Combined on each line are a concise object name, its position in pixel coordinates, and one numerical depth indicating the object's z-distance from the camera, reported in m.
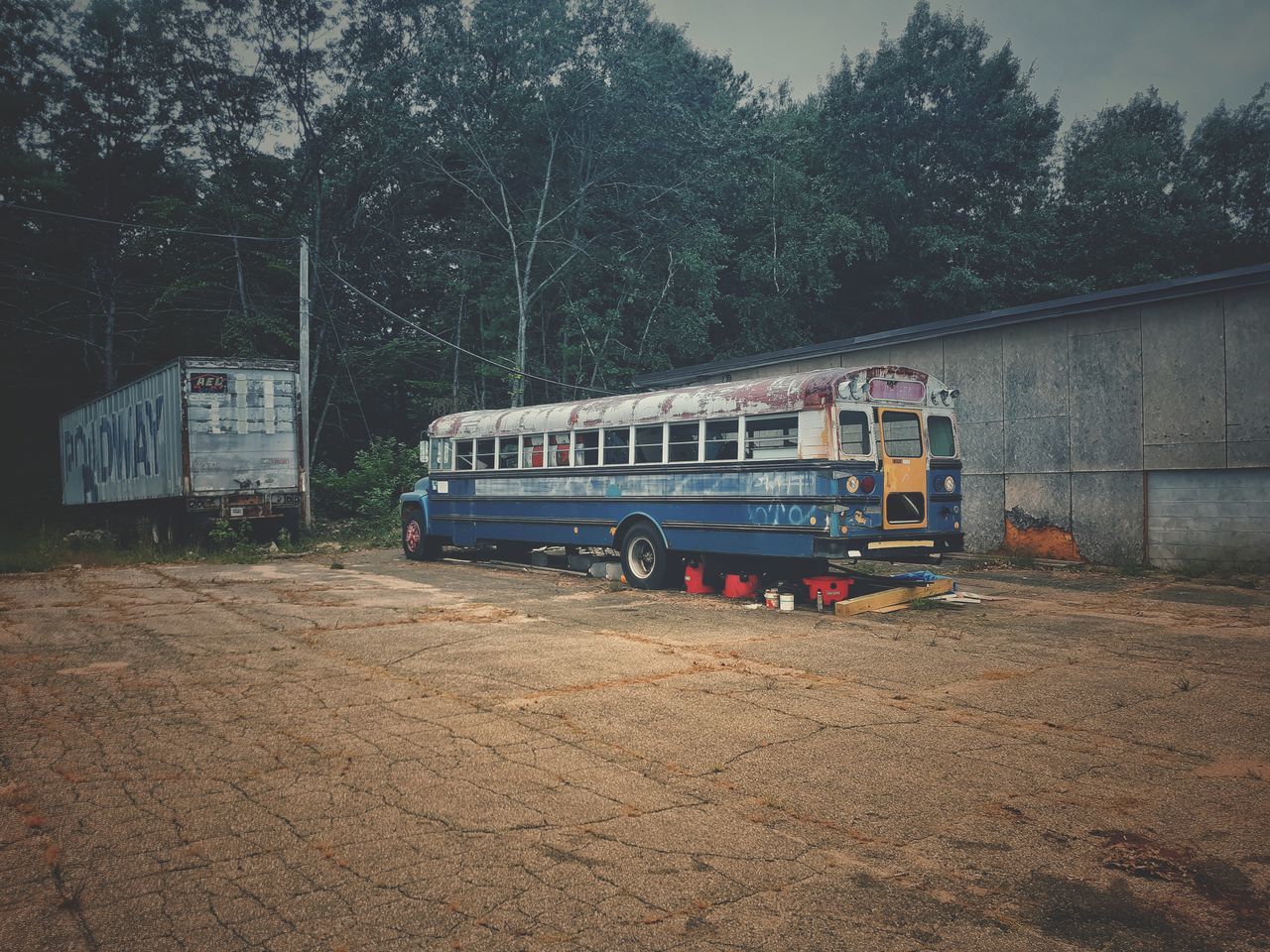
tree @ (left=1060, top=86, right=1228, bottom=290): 32.47
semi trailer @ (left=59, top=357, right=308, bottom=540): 17.84
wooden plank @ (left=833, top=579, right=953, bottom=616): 10.67
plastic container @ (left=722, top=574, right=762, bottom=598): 12.20
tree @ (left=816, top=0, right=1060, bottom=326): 34.03
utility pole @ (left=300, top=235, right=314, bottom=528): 22.53
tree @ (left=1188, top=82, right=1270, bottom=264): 36.72
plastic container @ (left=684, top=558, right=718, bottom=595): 12.78
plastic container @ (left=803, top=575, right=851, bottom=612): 11.18
